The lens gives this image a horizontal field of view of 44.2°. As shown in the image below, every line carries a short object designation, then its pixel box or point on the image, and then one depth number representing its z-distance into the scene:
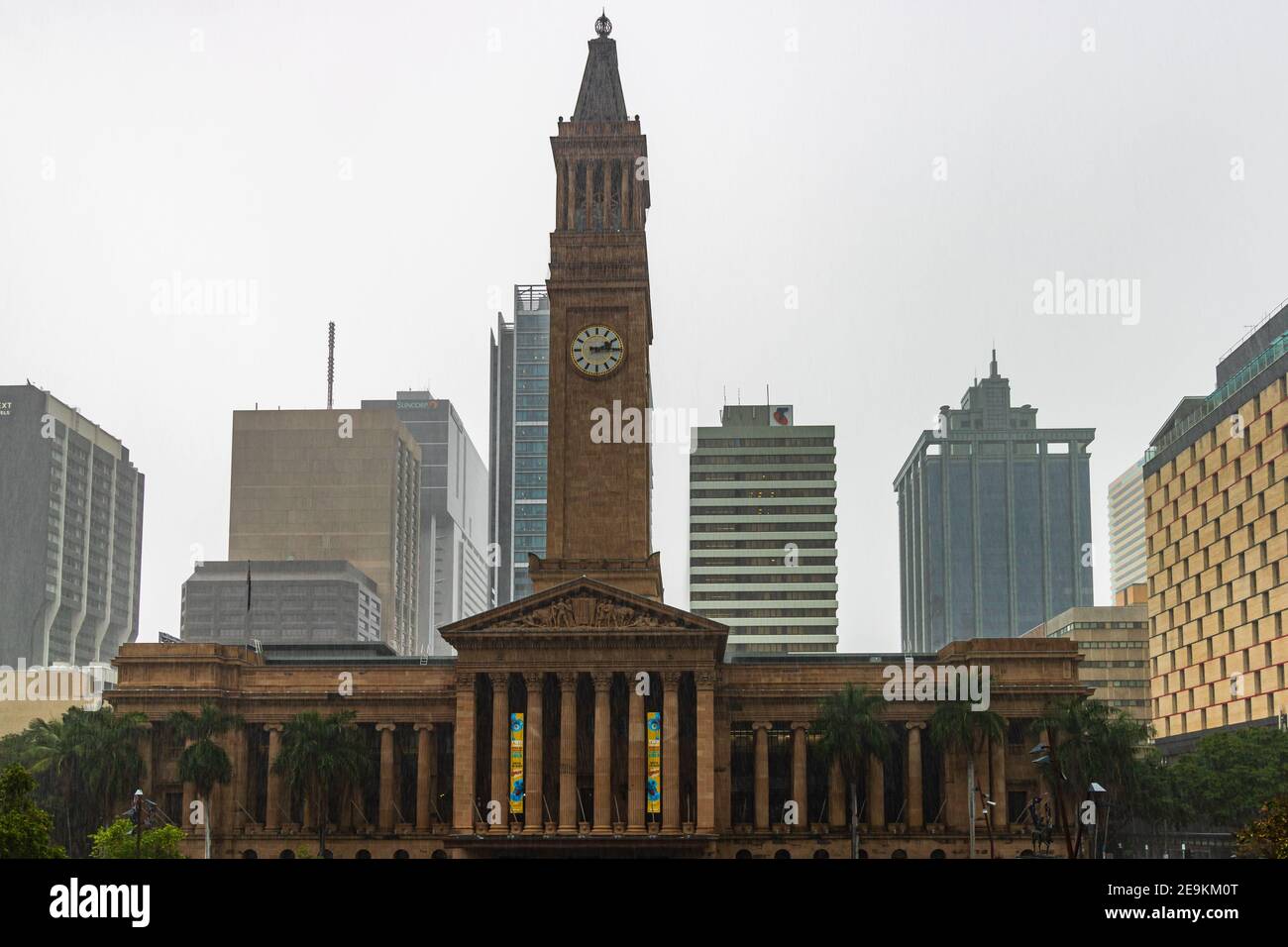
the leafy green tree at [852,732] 112.19
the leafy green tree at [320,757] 111.12
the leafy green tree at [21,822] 65.69
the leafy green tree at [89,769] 110.25
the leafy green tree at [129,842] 87.06
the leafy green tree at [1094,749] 107.69
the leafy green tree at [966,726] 110.81
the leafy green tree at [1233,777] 115.69
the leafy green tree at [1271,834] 65.62
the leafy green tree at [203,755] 110.12
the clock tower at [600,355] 125.62
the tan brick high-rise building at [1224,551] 149.25
